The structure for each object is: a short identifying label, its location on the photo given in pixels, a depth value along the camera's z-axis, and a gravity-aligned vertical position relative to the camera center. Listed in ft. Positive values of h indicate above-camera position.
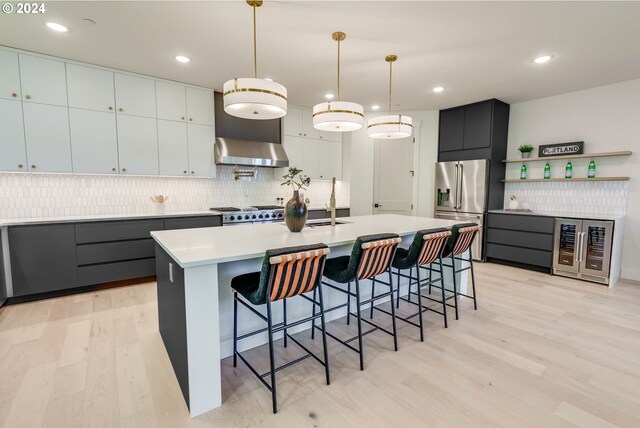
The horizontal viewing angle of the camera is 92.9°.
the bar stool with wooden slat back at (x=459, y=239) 9.22 -1.45
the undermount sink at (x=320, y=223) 10.09 -1.11
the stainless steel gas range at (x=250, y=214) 14.11 -1.15
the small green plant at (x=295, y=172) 8.83 +0.53
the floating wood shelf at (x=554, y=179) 13.49 +0.64
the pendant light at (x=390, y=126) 9.75 +2.13
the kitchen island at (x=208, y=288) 5.38 -1.92
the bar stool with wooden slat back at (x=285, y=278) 5.34 -1.61
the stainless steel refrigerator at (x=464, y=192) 16.34 +0.00
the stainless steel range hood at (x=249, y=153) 14.57 +1.88
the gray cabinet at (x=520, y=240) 14.37 -2.37
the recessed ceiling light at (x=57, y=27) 8.86 +4.82
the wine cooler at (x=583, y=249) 12.76 -2.46
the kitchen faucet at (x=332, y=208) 9.52 -0.53
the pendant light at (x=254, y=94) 6.56 +2.12
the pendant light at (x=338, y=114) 8.35 +2.15
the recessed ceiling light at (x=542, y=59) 10.83 +4.83
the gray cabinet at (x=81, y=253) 10.36 -2.32
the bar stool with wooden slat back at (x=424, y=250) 8.01 -1.59
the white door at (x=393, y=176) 18.79 +0.97
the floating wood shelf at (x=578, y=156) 13.34 +1.71
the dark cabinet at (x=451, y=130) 17.25 +3.61
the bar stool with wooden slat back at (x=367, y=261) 6.63 -1.58
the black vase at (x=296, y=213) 8.20 -0.60
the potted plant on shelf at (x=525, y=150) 15.93 +2.24
